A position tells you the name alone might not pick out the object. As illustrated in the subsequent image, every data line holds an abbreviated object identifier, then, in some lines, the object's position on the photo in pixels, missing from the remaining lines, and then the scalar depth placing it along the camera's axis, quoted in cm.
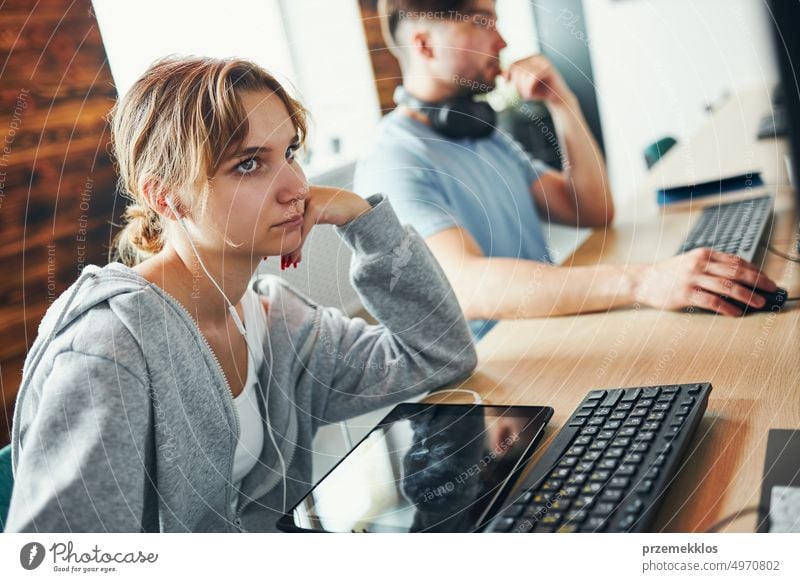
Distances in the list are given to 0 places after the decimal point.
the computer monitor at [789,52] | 50
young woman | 49
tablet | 47
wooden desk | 41
